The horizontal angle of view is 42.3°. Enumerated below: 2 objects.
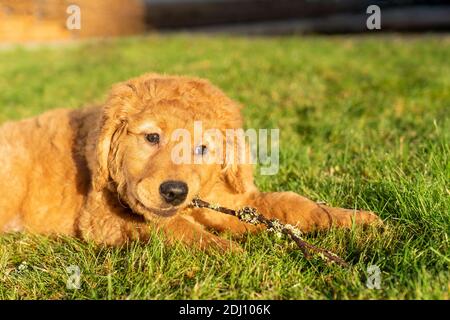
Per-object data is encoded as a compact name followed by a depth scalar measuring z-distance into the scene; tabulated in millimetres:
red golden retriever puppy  2795
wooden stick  2484
